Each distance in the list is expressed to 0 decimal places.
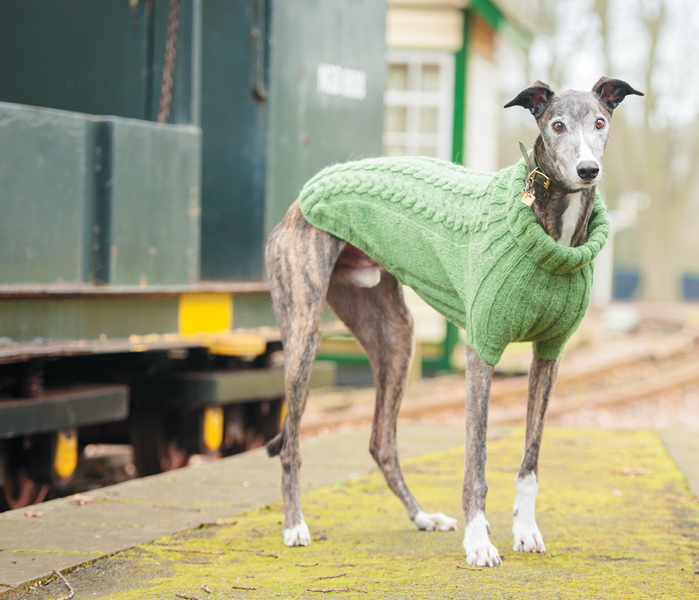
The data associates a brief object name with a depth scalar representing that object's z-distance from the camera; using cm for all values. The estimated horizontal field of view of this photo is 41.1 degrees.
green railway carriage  448
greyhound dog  319
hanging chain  530
